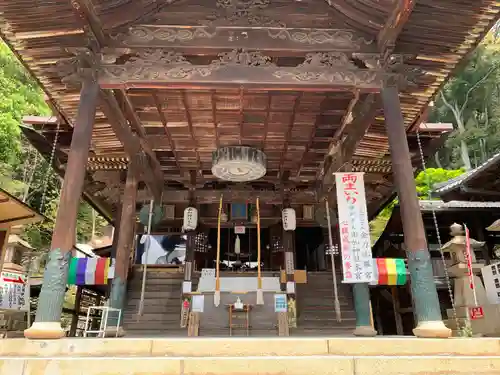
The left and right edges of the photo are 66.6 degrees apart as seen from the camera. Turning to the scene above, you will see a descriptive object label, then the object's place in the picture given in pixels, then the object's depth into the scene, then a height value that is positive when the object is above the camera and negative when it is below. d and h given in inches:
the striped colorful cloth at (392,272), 392.8 +52.8
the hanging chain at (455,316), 336.6 +8.9
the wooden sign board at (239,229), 530.9 +128.1
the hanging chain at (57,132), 344.5 +169.5
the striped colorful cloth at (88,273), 384.8 +50.8
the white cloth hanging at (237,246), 568.1 +112.8
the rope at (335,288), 416.8 +39.2
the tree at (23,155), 610.2 +312.4
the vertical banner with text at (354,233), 295.7 +69.5
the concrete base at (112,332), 333.4 -4.7
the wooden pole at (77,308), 515.8 +23.3
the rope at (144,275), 409.4 +53.1
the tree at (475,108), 1201.4 +679.8
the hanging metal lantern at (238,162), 358.6 +146.3
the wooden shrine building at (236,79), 230.2 +174.2
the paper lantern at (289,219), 470.3 +124.5
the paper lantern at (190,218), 463.5 +124.1
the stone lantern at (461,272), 341.7 +47.5
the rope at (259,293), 403.2 +33.7
